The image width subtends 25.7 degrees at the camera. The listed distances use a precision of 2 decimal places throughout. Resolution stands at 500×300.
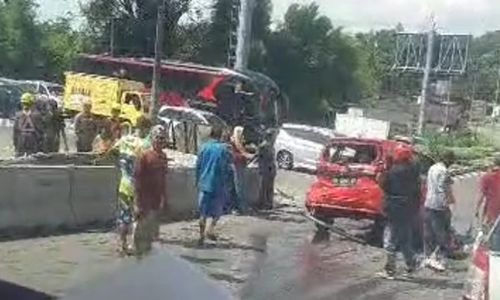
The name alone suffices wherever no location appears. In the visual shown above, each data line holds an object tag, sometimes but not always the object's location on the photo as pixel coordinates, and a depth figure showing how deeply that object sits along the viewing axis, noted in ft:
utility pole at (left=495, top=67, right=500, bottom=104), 280.78
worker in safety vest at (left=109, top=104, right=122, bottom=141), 52.75
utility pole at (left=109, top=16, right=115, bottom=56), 179.11
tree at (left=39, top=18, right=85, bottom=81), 196.89
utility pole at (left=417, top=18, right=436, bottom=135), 182.19
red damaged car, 52.49
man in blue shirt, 44.29
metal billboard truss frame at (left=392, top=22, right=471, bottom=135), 233.76
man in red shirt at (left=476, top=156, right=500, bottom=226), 48.16
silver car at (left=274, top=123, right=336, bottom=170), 109.50
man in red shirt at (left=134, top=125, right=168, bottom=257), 37.86
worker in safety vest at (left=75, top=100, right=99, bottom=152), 55.98
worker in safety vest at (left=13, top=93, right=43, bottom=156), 51.21
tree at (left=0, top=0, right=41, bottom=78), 194.59
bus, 119.55
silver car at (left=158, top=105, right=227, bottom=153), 92.02
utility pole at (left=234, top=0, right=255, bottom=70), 84.89
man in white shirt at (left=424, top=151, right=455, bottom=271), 45.62
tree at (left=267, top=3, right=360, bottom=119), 215.72
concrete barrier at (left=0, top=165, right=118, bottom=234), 42.19
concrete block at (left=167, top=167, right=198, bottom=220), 53.47
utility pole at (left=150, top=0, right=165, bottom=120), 64.70
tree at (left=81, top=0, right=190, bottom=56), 187.73
